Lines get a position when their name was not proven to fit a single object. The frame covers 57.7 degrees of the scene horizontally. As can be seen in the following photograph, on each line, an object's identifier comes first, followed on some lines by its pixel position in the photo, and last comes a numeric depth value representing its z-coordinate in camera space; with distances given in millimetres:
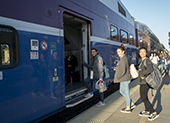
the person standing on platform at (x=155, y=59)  7504
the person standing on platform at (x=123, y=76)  3402
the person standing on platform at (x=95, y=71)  4012
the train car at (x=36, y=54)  2154
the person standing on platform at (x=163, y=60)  8867
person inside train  5894
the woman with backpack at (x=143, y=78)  3053
